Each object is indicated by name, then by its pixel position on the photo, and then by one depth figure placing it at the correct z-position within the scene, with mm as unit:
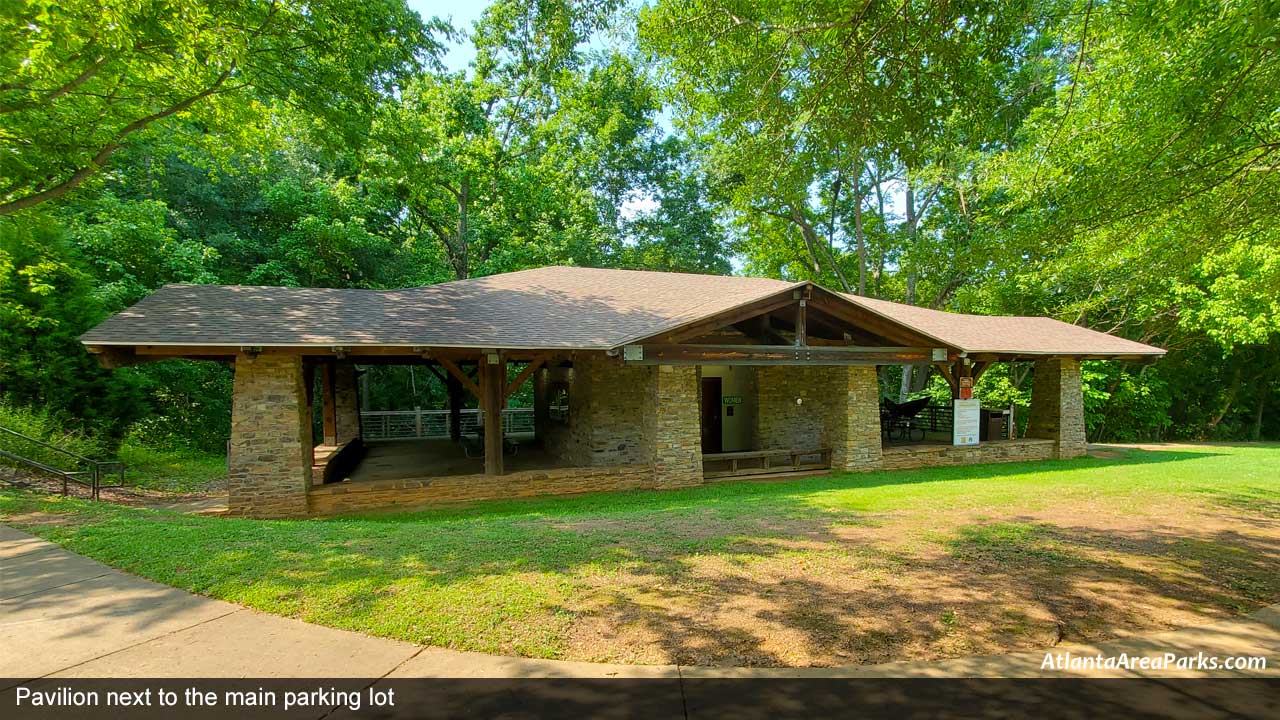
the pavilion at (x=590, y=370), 8320
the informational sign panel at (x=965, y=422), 13109
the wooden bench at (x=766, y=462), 11125
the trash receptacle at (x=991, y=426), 14617
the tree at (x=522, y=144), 20844
